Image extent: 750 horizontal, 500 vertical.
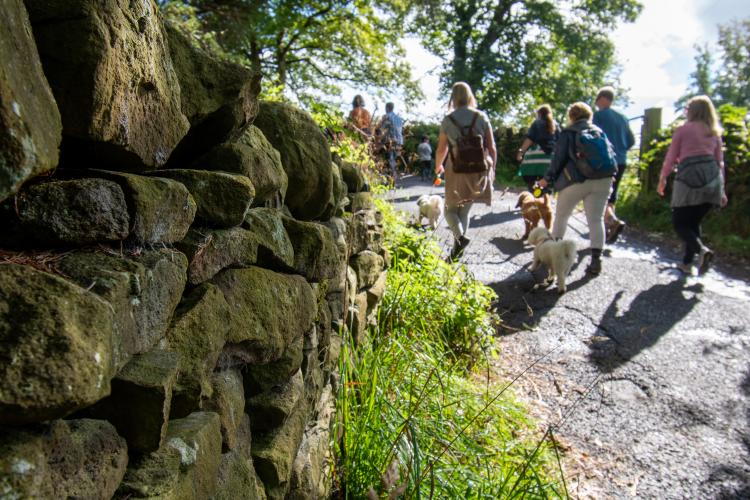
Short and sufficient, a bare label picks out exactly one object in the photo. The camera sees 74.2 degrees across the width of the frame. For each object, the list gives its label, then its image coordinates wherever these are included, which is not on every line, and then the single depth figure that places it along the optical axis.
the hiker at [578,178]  5.77
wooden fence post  10.16
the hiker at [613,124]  7.06
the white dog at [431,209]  7.03
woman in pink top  5.92
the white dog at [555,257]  5.47
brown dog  7.49
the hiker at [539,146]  8.18
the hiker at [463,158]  5.58
